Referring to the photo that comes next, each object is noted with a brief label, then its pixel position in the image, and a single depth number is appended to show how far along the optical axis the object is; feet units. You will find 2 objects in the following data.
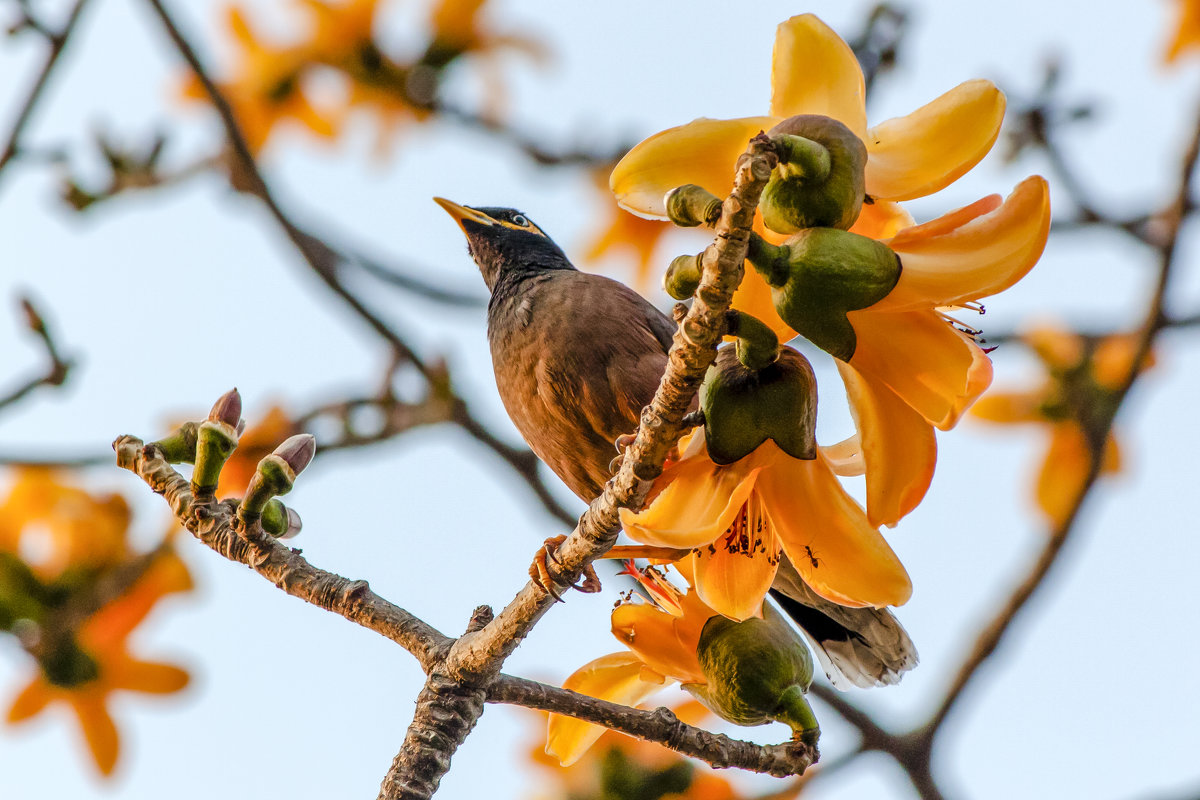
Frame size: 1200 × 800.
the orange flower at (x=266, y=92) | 28.40
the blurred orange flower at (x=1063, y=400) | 24.09
